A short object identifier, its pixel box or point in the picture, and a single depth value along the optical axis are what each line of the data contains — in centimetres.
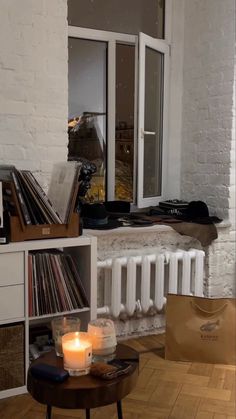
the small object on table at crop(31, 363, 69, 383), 142
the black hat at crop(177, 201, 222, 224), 317
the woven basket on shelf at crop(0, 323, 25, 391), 222
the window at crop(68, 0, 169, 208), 323
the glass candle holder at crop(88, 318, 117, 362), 159
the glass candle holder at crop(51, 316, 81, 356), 163
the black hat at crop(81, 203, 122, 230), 285
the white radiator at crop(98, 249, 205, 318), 284
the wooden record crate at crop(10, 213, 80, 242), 221
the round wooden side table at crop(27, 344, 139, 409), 138
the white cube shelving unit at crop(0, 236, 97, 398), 219
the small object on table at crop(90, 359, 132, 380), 145
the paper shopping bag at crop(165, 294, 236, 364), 269
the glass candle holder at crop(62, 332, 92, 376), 148
